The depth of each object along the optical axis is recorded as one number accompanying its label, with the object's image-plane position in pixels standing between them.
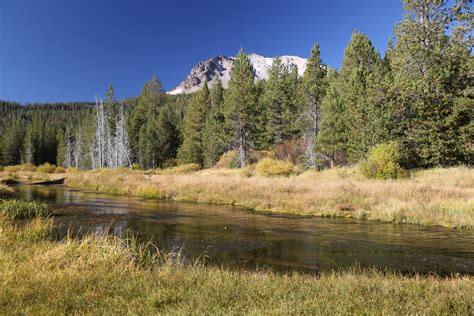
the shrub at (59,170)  62.75
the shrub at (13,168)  66.88
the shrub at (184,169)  53.73
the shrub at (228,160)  54.07
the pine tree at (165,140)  75.12
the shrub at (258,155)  56.12
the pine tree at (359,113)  33.00
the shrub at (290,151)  51.44
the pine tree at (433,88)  29.73
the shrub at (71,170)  59.67
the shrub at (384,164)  28.27
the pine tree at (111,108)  76.06
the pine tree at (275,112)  59.34
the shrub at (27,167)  69.56
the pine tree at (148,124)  74.62
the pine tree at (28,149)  96.31
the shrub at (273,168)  38.00
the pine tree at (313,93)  44.66
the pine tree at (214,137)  58.91
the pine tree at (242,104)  52.53
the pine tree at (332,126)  37.31
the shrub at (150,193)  30.72
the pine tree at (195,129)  66.62
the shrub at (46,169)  62.50
